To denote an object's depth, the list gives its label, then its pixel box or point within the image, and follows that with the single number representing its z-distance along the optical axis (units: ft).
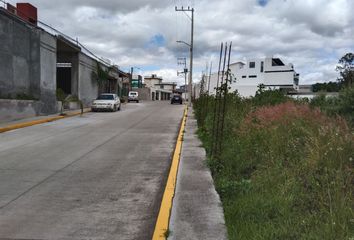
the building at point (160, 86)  443.32
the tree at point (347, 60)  304.30
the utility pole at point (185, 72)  327.59
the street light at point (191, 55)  186.09
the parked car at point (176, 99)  219.61
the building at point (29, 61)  76.84
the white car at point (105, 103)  123.34
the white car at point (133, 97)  227.87
